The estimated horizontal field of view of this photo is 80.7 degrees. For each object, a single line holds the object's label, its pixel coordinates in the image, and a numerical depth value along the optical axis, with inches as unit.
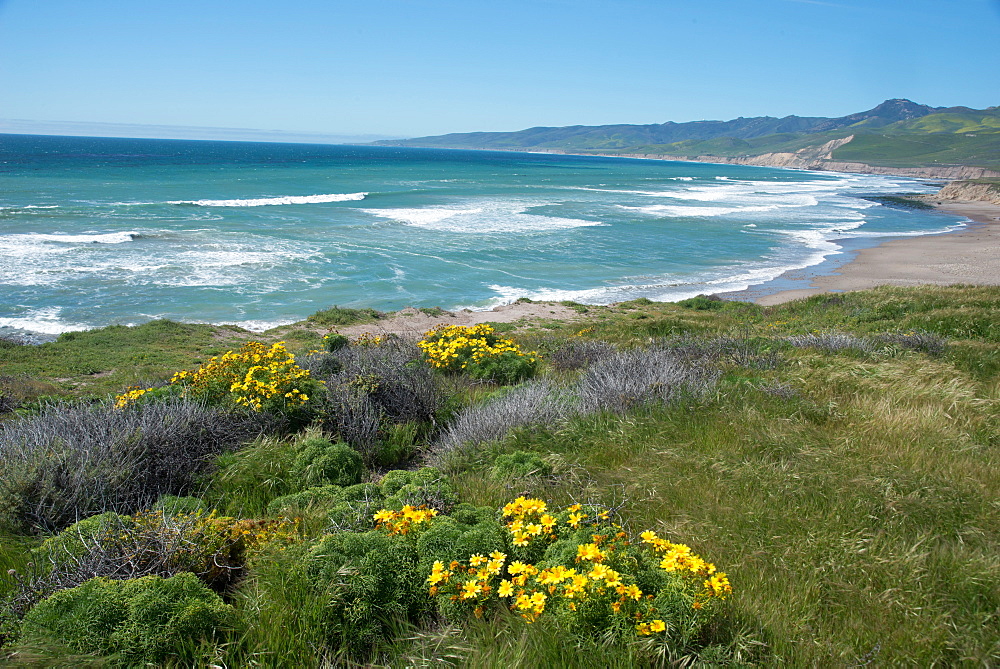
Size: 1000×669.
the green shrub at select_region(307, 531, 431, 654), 103.3
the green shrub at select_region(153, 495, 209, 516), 142.4
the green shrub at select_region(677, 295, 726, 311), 776.5
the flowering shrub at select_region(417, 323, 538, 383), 308.0
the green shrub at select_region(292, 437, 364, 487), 170.1
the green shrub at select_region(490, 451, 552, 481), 163.6
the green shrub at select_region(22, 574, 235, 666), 95.6
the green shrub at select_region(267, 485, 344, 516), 148.1
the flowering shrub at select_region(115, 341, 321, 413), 213.9
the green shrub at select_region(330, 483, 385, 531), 130.8
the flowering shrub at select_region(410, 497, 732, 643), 95.3
